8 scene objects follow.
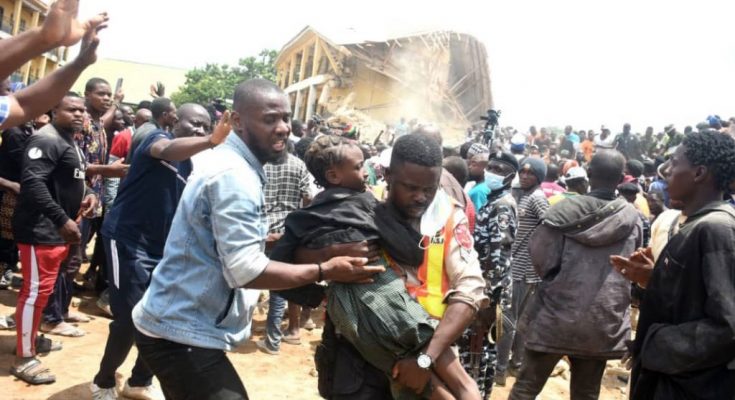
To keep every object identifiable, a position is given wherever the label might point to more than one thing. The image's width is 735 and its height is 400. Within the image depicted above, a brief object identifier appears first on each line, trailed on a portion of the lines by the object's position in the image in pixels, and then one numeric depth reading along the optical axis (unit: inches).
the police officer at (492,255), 163.9
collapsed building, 923.4
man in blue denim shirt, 93.5
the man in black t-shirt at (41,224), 176.2
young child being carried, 91.6
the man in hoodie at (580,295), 157.9
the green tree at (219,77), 2032.5
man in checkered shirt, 222.1
